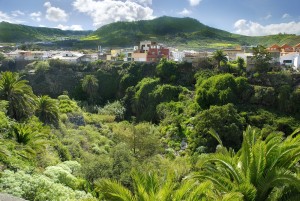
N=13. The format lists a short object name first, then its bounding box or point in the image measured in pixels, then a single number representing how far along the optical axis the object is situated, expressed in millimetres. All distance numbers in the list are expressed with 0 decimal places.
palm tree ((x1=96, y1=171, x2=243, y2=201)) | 6637
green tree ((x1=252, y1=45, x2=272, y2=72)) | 43312
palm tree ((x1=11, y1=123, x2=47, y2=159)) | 17277
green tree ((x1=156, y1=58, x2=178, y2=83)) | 50281
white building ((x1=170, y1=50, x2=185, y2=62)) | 62450
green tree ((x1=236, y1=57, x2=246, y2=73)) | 45488
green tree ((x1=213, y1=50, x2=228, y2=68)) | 47562
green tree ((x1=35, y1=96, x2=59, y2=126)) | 27094
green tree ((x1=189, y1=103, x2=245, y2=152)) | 31672
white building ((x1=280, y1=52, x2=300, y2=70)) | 47241
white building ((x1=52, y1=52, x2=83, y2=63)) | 60575
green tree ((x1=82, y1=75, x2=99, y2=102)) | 50384
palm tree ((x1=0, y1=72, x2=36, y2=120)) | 24016
